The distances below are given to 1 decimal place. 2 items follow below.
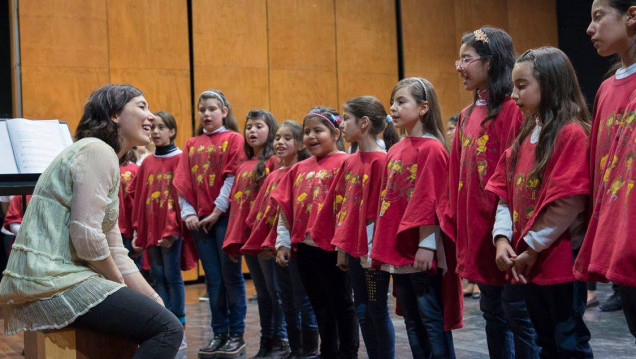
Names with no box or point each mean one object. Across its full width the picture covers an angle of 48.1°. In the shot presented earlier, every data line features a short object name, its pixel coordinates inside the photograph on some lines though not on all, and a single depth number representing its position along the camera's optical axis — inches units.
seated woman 91.5
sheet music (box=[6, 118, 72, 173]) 143.3
